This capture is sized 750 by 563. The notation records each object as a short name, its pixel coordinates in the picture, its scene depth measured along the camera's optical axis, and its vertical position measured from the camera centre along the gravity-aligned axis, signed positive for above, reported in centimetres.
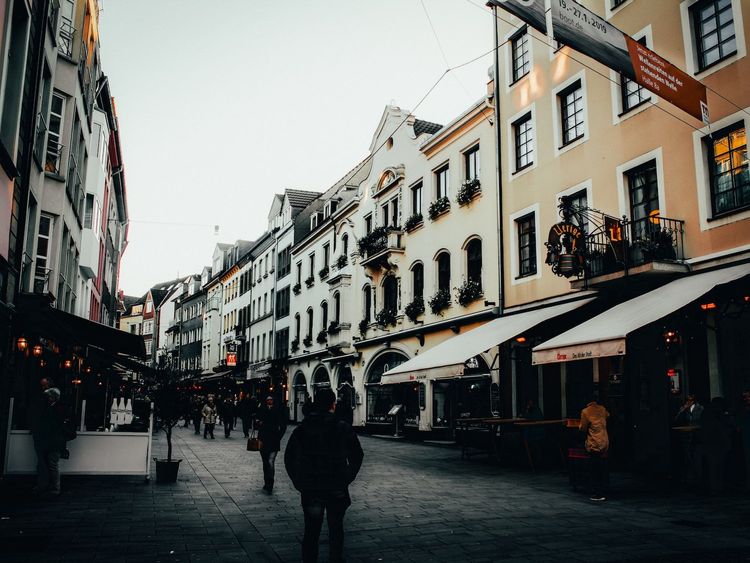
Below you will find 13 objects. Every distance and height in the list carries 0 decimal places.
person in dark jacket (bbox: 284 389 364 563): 554 -66
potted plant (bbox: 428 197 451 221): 2392 +657
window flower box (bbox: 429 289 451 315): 2331 +309
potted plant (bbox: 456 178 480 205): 2211 +661
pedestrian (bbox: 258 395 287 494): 1190 -82
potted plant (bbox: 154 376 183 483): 1276 -38
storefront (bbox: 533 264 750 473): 1238 +71
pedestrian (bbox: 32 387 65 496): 1071 -85
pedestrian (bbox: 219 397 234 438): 2797 -113
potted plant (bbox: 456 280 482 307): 2153 +314
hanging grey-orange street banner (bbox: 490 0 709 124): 854 +498
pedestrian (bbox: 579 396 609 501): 1103 -86
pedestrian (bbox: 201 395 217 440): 2694 -117
